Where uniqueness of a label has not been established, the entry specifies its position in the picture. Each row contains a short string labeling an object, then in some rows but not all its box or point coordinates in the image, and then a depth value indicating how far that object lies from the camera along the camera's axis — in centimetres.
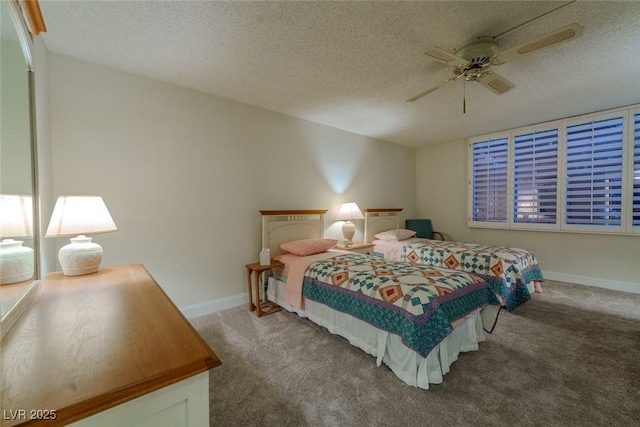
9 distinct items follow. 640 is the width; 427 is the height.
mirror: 88
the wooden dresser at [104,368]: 55
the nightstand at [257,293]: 275
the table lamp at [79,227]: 150
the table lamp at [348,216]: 383
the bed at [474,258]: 291
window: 337
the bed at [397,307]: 169
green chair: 516
